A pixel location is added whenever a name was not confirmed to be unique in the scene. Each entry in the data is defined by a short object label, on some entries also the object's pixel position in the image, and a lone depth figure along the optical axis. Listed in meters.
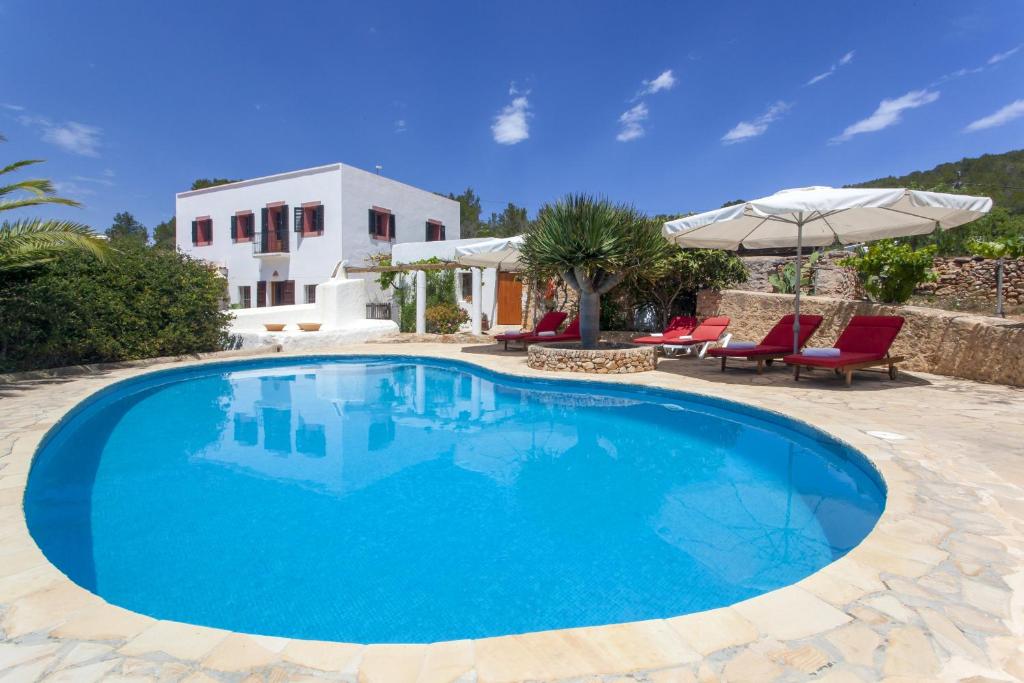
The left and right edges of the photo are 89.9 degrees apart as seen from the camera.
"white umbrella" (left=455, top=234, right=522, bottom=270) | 11.91
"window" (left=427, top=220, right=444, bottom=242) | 27.85
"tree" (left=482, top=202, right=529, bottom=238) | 48.28
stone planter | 9.77
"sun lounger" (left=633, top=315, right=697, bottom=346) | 11.88
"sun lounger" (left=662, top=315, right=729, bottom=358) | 11.41
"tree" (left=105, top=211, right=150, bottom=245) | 84.62
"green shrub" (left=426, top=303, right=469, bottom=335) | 17.36
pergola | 16.88
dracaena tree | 10.01
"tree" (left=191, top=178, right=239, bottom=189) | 48.86
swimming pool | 2.95
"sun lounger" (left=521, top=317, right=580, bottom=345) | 12.48
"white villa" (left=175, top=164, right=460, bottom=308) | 22.70
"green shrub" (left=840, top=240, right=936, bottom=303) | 9.51
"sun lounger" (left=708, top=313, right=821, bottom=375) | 9.23
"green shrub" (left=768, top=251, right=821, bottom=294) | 12.71
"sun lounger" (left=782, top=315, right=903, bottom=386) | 7.88
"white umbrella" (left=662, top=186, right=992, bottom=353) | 6.77
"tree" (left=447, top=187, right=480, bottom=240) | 47.70
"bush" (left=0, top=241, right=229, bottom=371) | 9.46
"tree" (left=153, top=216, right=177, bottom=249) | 59.76
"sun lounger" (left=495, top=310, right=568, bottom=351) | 13.22
